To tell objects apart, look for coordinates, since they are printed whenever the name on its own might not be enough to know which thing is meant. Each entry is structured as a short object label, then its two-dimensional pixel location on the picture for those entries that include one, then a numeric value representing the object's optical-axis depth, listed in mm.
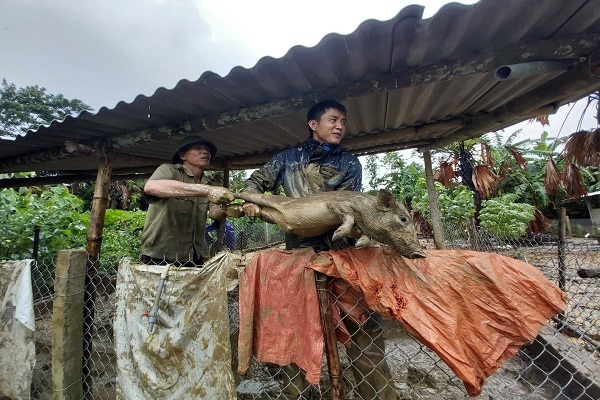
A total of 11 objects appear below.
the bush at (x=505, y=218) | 9680
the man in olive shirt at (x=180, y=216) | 3100
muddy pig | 1706
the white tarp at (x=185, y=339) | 1768
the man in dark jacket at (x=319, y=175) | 2184
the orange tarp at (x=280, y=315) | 1698
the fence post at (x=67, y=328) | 2018
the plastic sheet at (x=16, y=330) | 2213
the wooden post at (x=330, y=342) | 1671
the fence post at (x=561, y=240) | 3334
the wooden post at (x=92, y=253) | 2205
